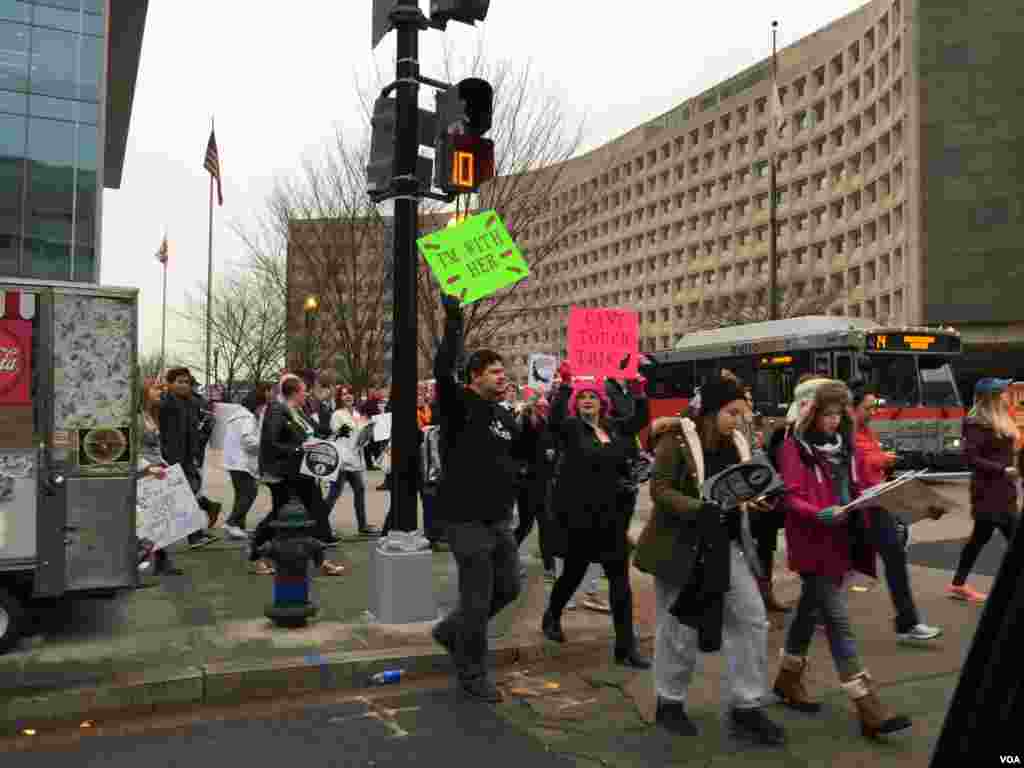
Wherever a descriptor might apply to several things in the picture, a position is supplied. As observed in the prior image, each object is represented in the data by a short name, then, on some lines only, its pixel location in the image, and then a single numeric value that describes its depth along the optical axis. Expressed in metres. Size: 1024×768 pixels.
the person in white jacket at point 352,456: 10.30
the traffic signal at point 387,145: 6.79
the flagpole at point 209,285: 34.89
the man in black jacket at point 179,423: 9.53
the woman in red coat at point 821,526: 4.79
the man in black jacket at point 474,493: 5.19
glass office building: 30.30
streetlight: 25.17
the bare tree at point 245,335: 37.78
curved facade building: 51.12
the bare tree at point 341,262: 22.94
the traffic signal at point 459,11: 6.67
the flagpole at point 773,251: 29.11
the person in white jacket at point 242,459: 9.73
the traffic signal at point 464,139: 6.68
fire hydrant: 6.30
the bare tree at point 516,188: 19.25
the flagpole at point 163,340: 54.61
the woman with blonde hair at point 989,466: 7.36
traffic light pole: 6.64
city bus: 17.80
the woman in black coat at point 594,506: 5.83
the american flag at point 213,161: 34.69
